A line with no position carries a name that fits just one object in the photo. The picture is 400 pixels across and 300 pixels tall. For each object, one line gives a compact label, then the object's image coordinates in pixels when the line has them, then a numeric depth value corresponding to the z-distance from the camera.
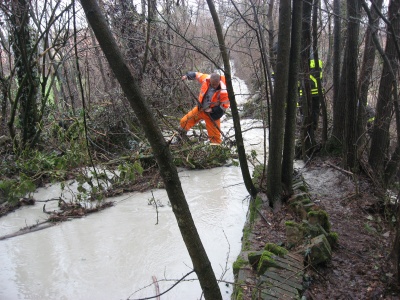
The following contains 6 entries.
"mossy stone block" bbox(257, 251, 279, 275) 2.86
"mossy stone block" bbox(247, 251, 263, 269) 3.00
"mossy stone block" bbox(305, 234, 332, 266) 3.05
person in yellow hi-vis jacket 6.44
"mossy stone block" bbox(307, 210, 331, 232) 3.57
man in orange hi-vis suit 6.90
